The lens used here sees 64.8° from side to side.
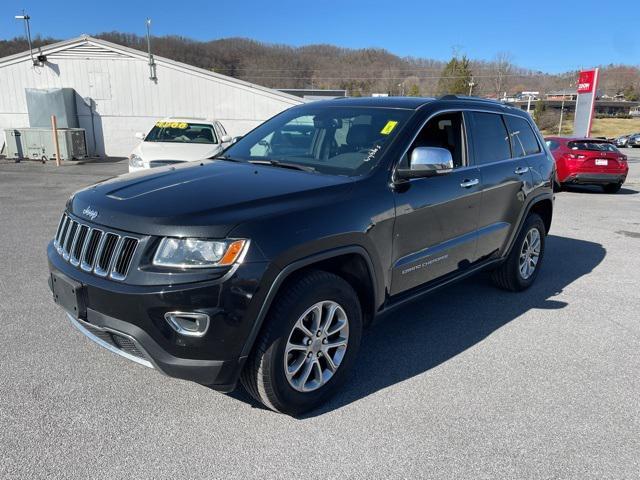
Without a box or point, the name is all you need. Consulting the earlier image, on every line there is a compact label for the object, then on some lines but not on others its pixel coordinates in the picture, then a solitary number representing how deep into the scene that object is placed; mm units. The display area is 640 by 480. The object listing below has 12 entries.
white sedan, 9406
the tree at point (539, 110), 73294
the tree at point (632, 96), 128750
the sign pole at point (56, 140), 18141
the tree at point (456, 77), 76694
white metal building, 20625
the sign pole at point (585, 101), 21828
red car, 13203
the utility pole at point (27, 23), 20525
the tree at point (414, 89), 84406
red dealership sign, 21844
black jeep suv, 2494
